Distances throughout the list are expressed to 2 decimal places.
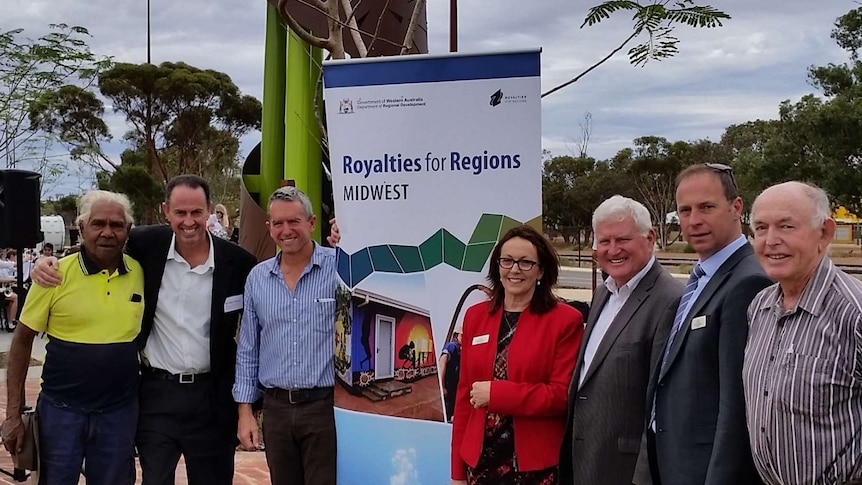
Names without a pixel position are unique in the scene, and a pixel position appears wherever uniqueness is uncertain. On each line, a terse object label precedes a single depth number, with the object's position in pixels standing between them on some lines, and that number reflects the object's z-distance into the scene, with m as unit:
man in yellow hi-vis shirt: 3.84
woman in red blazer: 3.12
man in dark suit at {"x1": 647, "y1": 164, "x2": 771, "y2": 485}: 2.67
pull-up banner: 3.69
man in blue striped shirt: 3.81
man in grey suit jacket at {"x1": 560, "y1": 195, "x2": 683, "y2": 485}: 3.02
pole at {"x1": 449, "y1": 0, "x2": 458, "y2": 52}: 7.09
